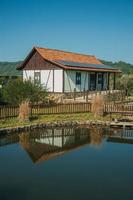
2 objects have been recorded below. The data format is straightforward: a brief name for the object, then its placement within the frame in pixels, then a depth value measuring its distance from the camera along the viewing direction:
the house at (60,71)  30.78
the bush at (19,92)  22.97
